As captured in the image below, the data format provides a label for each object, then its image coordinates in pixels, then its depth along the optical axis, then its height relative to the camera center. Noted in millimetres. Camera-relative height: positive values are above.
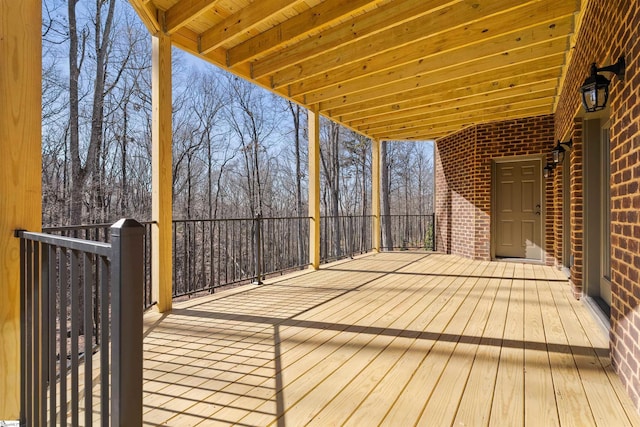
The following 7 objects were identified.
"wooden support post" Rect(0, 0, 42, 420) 1600 +265
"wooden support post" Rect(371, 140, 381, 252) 7262 +635
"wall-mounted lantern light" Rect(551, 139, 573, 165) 4359 +780
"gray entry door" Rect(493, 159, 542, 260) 6203 +29
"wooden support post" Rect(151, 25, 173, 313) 3150 +338
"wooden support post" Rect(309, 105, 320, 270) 5445 +335
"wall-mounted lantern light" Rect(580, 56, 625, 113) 2213 +759
